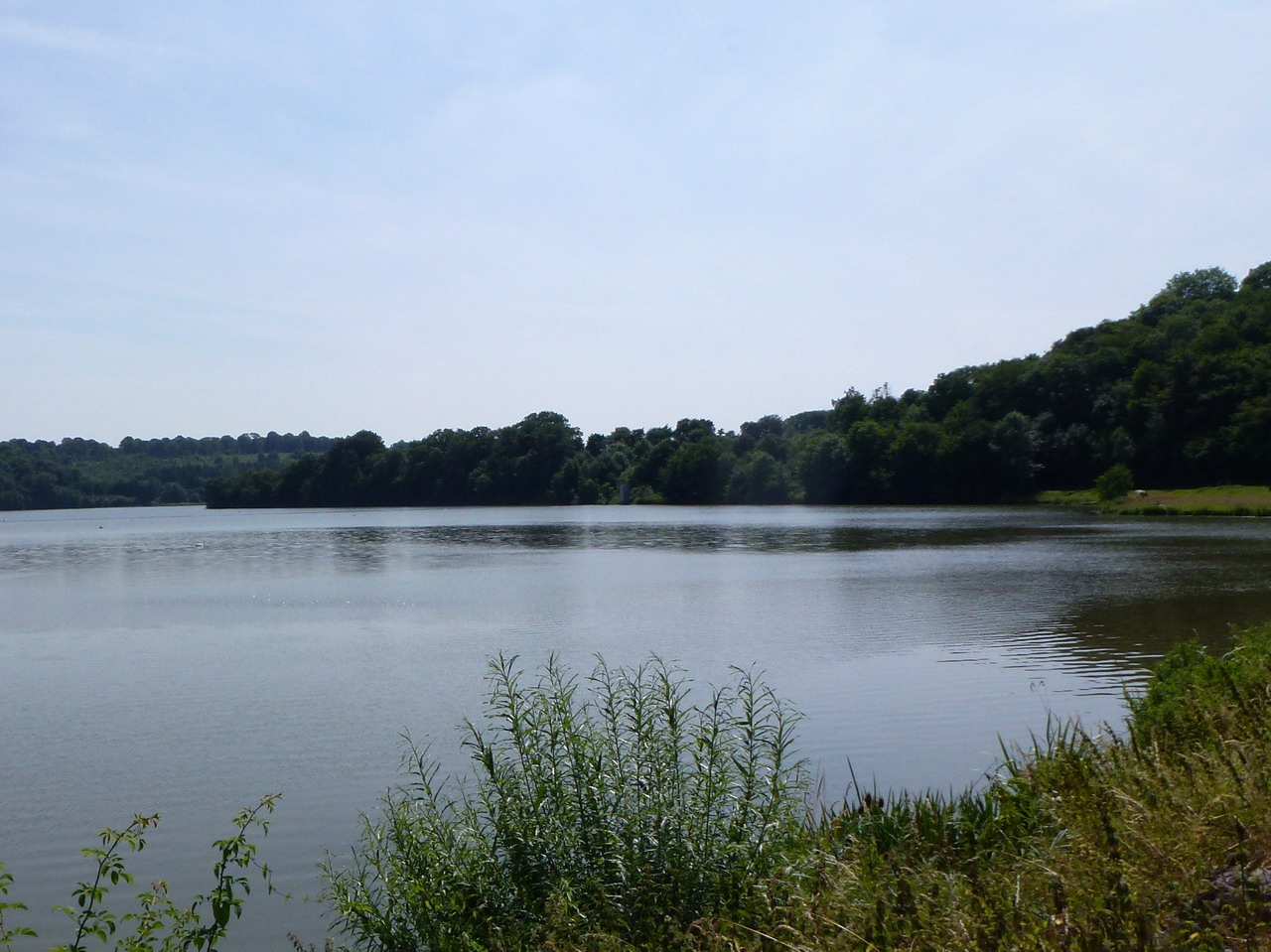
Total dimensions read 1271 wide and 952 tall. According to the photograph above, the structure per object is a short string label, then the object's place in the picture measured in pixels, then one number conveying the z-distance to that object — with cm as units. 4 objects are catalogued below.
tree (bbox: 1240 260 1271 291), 10975
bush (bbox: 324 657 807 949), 588
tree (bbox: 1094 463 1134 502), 7425
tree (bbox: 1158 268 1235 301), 11388
